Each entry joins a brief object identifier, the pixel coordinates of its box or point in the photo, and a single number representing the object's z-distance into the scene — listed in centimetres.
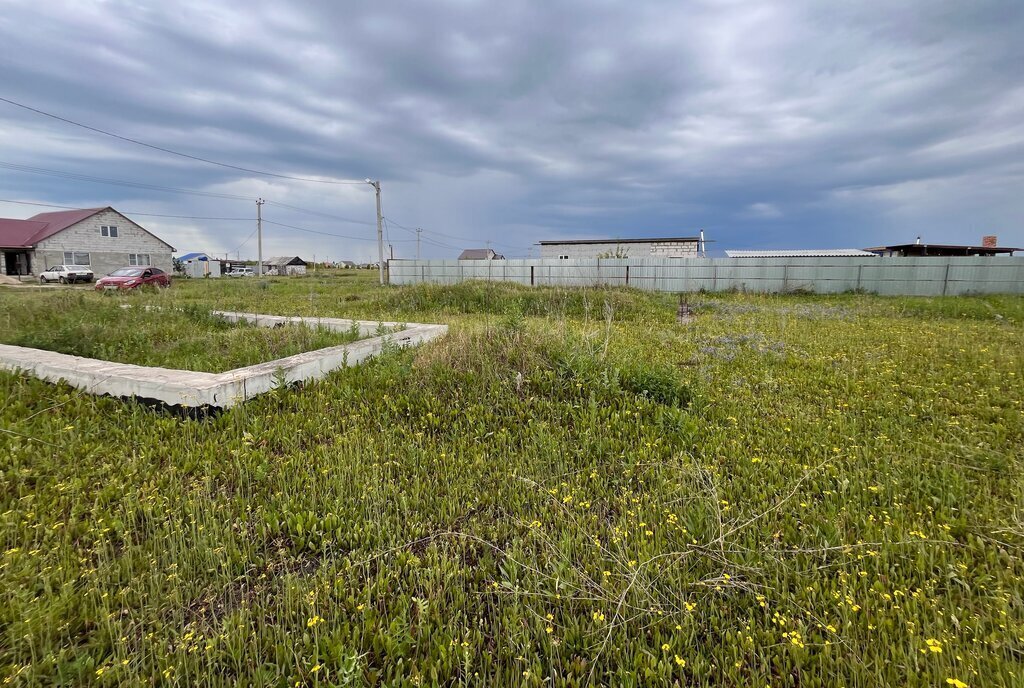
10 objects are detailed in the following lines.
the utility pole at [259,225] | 3855
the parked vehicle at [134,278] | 2052
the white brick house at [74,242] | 3147
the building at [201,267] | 4747
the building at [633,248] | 3256
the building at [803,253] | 3067
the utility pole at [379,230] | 2448
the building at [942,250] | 2617
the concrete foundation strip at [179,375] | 387
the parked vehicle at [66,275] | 2766
